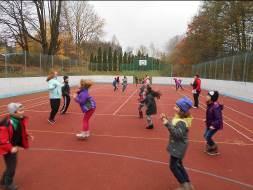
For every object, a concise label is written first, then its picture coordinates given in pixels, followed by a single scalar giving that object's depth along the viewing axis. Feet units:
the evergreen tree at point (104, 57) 135.43
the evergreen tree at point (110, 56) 137.74
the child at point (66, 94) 26.47
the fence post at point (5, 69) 41.97
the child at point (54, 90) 21.35
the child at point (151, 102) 20.01
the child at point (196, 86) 32.44
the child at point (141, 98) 21.86
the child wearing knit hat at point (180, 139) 9.73
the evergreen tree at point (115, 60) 128.96
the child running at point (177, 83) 66.91
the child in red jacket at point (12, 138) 9.34
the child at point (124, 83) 59.23
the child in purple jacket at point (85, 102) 16.79
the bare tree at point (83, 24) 116.42
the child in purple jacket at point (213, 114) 14.20
